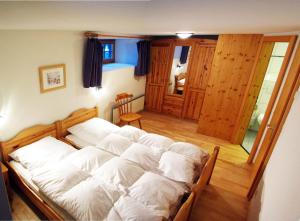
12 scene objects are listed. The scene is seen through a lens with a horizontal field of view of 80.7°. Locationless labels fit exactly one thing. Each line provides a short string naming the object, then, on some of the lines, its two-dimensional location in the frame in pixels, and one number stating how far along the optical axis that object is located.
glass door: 3.50
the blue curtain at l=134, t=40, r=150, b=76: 4.28
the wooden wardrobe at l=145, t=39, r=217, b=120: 4.25
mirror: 4.95
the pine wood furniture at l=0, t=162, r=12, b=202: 2.03
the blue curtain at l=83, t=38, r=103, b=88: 2.95
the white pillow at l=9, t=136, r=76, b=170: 2.11
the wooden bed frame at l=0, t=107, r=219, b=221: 1.73
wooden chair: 3.77
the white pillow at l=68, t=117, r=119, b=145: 2.74
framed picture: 2.48
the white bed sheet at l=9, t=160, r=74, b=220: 1.65
